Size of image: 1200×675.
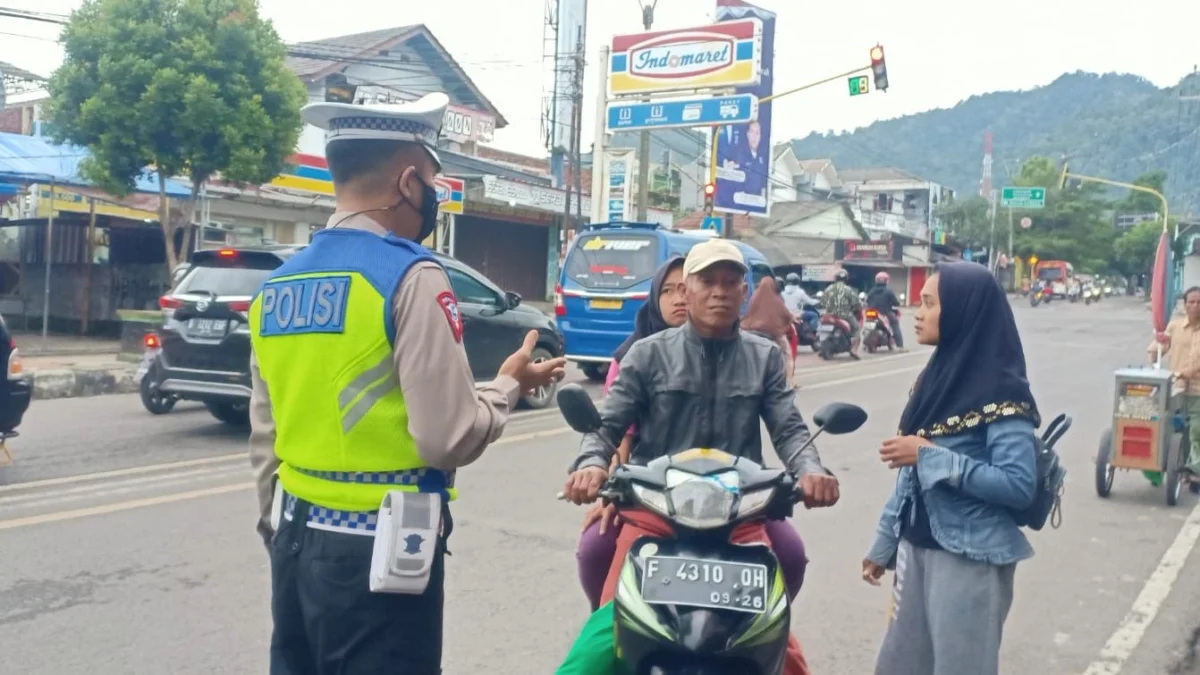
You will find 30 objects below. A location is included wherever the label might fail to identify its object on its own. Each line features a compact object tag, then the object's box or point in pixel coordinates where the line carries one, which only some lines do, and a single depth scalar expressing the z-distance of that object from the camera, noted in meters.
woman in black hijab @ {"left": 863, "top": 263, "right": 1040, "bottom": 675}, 3.12
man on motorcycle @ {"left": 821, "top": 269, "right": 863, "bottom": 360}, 20.56
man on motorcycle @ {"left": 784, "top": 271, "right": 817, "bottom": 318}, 20.75
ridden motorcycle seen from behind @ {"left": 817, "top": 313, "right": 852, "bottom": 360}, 20.27
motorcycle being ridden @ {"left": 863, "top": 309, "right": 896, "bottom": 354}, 22.00
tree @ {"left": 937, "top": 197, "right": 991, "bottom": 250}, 70.38
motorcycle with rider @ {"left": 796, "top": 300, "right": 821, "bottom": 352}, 21.33
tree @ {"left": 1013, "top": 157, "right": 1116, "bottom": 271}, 70.00
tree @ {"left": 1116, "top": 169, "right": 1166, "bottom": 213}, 69.38
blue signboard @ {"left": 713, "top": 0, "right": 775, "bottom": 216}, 38.59
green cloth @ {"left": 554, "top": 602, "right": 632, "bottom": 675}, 2.83
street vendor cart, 8.20
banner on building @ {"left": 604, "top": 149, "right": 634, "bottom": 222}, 30.80
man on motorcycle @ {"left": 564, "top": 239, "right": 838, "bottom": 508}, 3.35
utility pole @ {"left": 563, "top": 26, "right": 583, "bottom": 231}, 26.73
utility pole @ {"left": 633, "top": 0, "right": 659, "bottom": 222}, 24.11
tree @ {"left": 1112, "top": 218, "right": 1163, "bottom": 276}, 73.12
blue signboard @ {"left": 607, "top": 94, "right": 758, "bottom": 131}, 24.58
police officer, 2.41
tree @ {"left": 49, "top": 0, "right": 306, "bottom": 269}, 16.06
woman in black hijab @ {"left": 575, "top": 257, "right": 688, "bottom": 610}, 3.32
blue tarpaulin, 17.27
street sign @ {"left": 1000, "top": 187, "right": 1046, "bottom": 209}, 49.66
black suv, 9.52
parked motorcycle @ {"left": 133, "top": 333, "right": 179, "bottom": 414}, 10.09
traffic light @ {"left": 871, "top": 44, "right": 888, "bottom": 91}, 21.72
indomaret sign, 27.66
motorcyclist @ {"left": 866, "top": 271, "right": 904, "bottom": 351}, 22.42
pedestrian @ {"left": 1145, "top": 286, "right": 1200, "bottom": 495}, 8.30
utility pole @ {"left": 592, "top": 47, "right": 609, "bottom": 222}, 24.48
